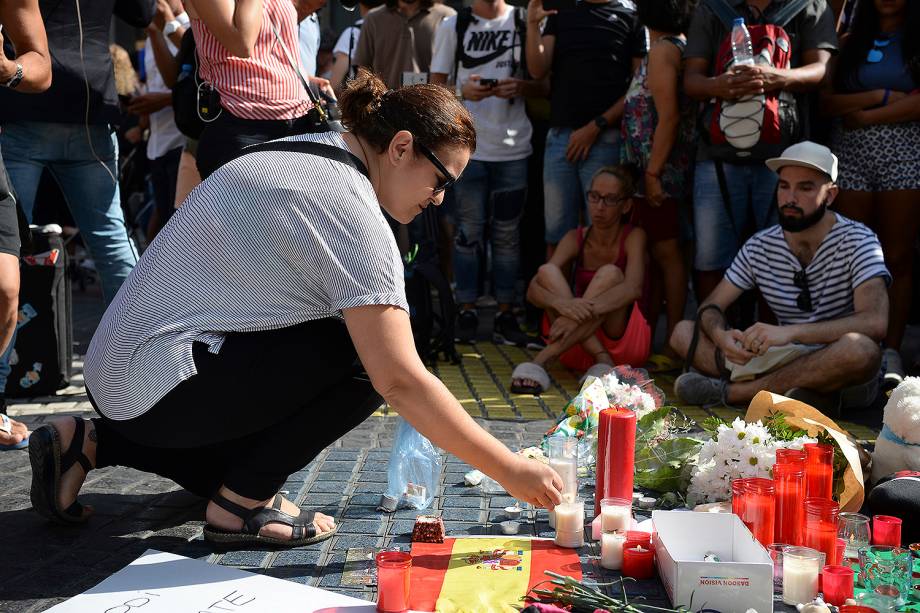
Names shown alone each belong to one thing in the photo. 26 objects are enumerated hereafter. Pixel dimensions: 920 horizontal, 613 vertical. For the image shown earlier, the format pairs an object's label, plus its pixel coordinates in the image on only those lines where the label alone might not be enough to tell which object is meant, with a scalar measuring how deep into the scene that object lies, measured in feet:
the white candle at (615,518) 10.30
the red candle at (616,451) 10.68
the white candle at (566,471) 10.89
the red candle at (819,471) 10.50
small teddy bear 11.52
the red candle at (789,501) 10.18
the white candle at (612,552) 10.11
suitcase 17.08
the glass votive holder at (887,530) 9.86
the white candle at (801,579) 9.20
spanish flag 9.22
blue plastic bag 12.05
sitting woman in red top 19.47
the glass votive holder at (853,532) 9.86
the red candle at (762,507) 10.11
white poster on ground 9.11
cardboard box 8.74
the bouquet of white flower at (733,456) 11.08
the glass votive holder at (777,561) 9.69
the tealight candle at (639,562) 9.87
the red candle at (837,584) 9.15
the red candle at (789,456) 10.27
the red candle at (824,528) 9.79
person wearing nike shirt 22.04
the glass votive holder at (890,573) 9.23
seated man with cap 16.40
